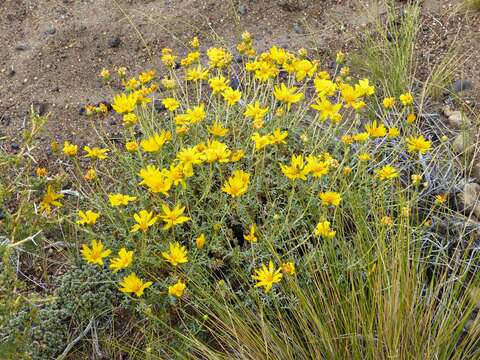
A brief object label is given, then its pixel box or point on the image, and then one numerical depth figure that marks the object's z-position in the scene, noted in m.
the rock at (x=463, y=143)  2.96
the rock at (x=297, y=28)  4.00
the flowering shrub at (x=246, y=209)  2.20
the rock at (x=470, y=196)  2.77
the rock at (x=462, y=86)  3.47
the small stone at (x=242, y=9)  4.13
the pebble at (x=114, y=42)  3.93
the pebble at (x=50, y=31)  4.00
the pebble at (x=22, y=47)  3.90
